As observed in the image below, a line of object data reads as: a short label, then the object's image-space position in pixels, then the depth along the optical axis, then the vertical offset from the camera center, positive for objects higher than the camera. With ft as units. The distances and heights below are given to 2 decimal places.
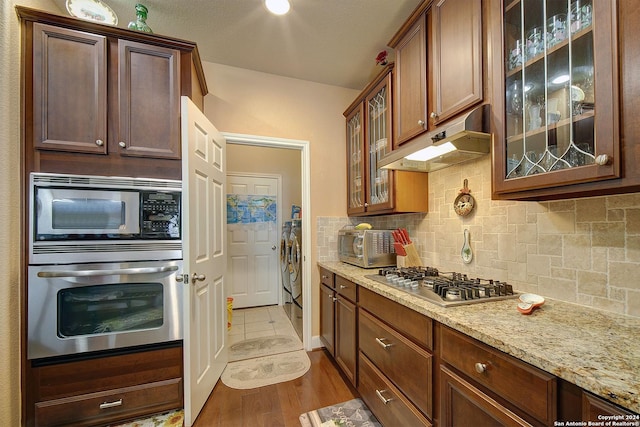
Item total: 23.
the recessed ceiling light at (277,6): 5.22 +4.48
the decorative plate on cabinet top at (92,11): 4.95 +4.25
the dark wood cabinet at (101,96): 4.63 +2.41
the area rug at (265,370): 6.37 -4.25
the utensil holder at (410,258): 6.22 -1.09
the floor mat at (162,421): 4.98 -4.16
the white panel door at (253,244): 11.98 -1.37
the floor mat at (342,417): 4.98 -4.19
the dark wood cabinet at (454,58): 3.80 +2.61
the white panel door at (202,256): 4.93 -0.90
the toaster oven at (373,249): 6.45 -0.89
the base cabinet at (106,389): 4.50 -3.30
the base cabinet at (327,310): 6.94 -2.80
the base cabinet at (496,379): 2.14 -1.67
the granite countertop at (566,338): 1.83 -1.25
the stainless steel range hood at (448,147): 3.62 +1.19
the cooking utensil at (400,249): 6.22 -0.88
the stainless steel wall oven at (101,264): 4.52 -0.90
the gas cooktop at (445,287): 3.63 -1.22
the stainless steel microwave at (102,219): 4.56 -0.03
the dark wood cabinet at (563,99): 2.29 +1.28
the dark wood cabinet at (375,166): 6.07 +1.50
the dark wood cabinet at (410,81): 4.84 +2.79
